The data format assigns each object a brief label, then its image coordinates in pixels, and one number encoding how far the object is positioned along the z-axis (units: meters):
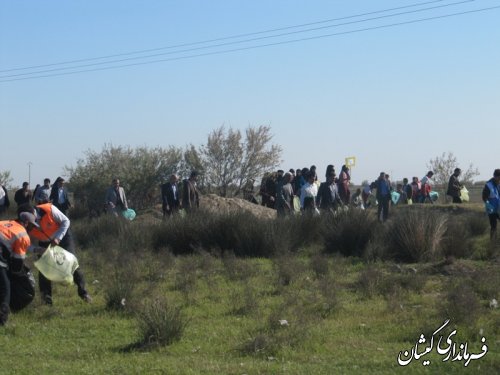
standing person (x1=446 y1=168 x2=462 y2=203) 29.89
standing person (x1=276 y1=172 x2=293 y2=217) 22.45
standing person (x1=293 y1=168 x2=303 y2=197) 25.85
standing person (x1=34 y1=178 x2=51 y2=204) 25.55
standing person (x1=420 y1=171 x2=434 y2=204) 33.28
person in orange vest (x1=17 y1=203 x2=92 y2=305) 12.04
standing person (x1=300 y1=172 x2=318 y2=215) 21.59
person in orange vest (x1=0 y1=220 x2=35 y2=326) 10.92
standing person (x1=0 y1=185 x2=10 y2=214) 25.23
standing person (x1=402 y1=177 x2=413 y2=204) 33.62
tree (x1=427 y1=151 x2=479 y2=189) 42.47
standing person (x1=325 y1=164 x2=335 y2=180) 21.81
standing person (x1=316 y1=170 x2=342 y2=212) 21.72
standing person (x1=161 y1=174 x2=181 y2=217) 23.33
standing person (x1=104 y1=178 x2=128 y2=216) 23.88
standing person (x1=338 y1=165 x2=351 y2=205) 25.31
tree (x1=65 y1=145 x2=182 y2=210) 38.38
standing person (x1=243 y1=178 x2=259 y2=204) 31.85
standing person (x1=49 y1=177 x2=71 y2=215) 24.30
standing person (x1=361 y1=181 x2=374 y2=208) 34.00
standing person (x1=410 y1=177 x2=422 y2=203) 33.83
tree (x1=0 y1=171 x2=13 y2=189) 51.72
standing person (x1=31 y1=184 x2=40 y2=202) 27.88
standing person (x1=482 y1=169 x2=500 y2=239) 18.23
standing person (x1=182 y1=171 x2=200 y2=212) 22.91
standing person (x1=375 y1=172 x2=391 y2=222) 24.59
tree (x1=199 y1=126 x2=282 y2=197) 40.69
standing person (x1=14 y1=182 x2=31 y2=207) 25.25
